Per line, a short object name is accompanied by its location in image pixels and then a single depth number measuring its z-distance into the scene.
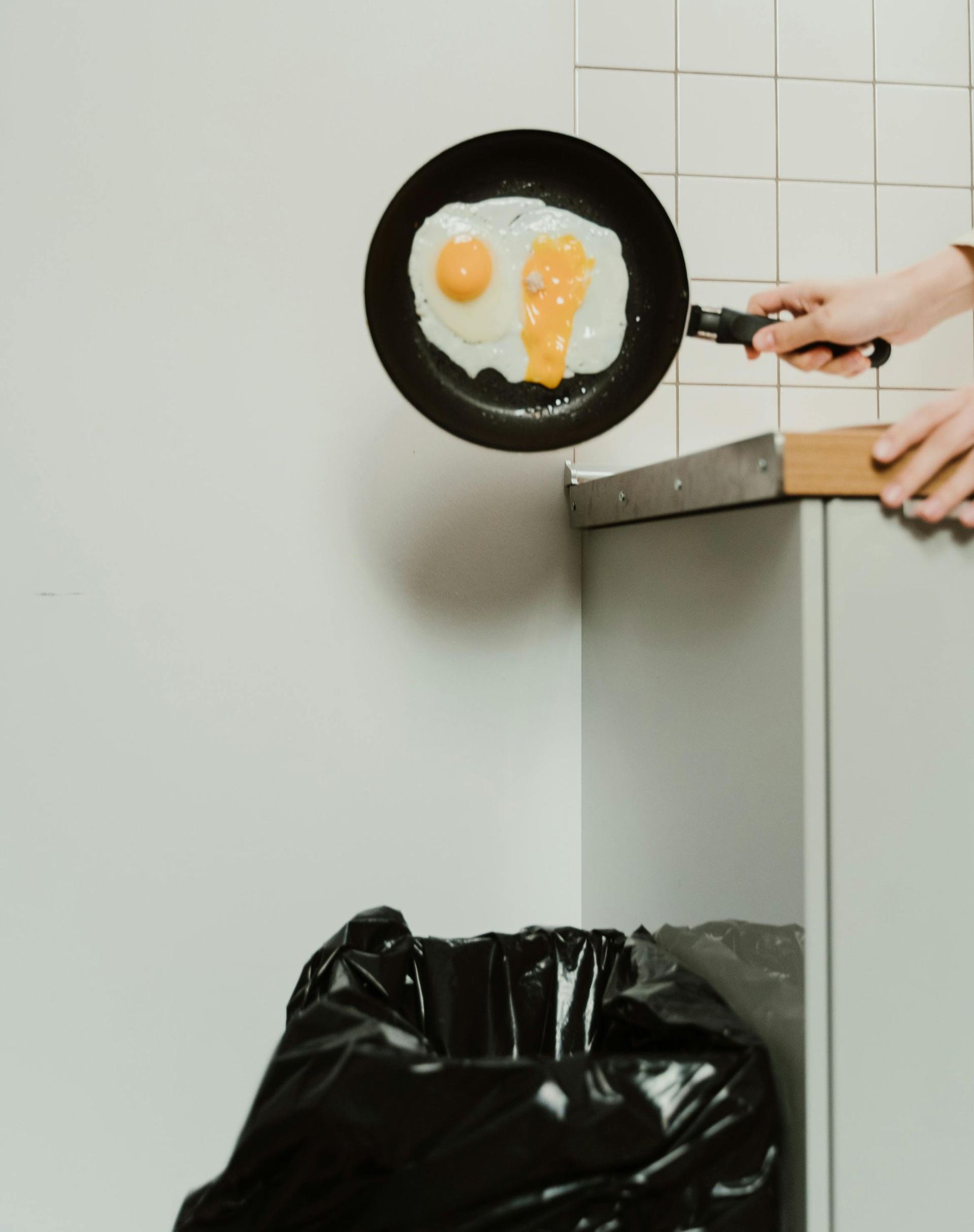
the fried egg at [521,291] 1.04
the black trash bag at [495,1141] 0.71
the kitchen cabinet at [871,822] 0.78
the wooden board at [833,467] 0.76
